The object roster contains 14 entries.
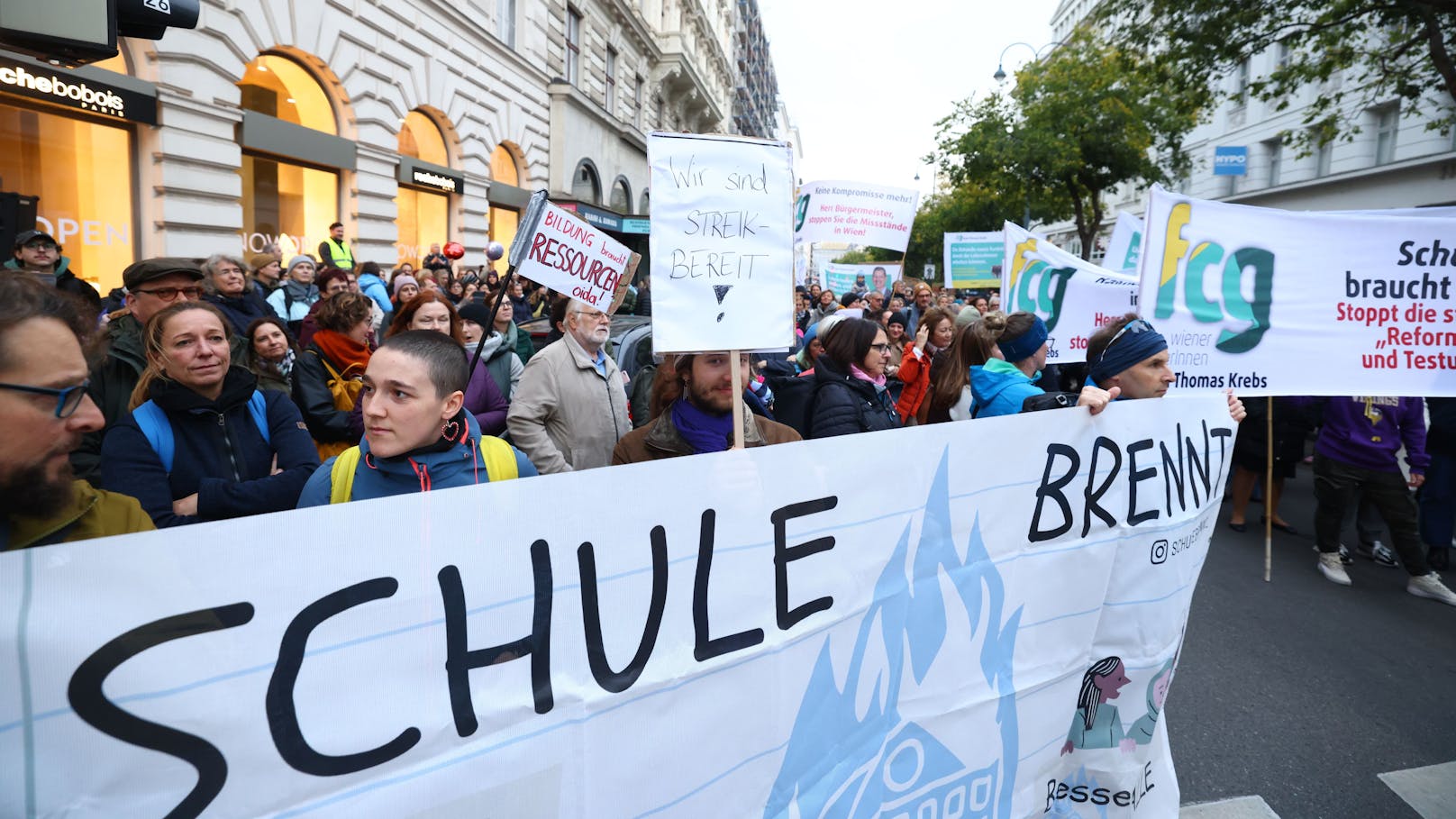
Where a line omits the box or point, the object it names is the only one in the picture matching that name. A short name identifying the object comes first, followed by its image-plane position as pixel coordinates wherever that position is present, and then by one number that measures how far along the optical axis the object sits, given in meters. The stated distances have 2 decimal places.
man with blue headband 3.05
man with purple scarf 2.53
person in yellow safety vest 9.62
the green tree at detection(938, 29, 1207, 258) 25.59
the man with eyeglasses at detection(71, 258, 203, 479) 2.74
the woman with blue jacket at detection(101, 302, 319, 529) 2.18
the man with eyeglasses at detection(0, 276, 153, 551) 1.19
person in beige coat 3.53
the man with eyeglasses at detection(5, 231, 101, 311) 4.86
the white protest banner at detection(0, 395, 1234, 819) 1.06
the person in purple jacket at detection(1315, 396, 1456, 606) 4.91
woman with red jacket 5.46
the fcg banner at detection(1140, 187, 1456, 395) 3.64
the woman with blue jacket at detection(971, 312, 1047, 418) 3.54
